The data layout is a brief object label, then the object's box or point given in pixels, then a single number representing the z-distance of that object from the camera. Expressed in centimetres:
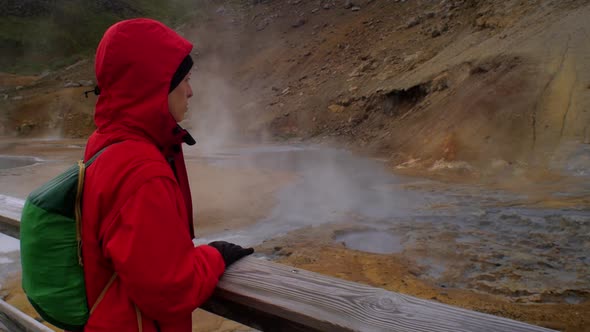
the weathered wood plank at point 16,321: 201
